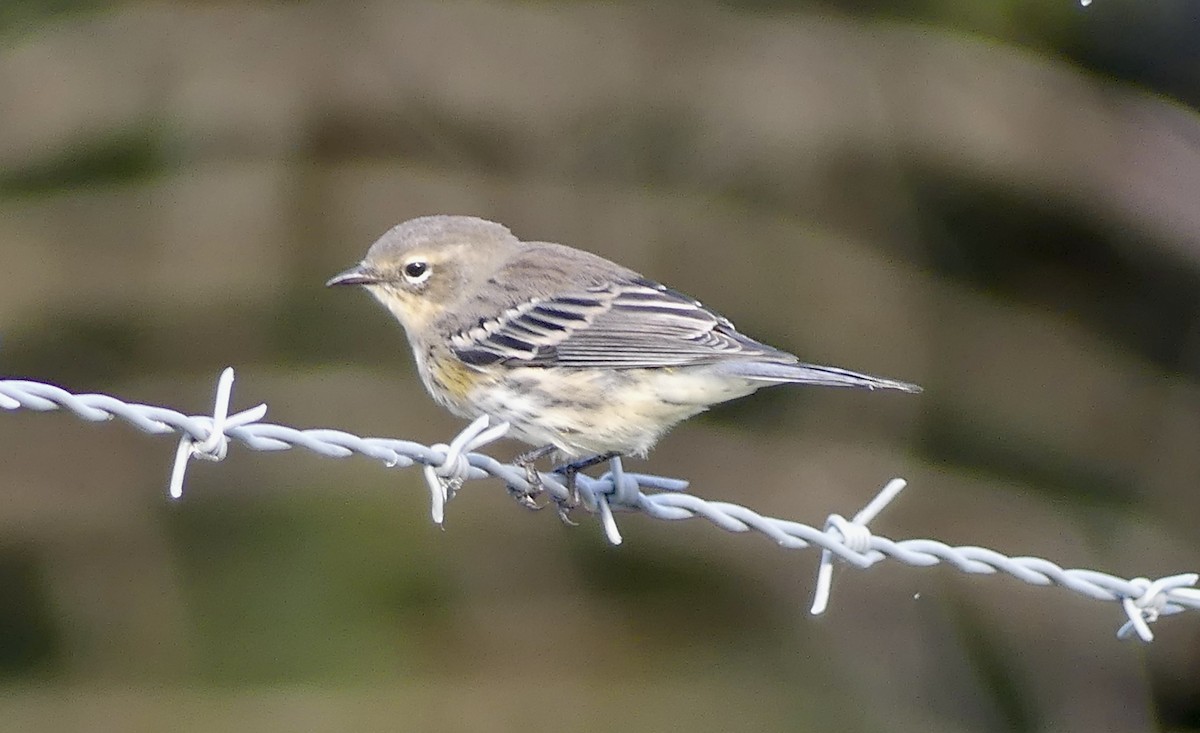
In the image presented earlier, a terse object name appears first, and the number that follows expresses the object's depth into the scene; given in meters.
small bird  8.28
